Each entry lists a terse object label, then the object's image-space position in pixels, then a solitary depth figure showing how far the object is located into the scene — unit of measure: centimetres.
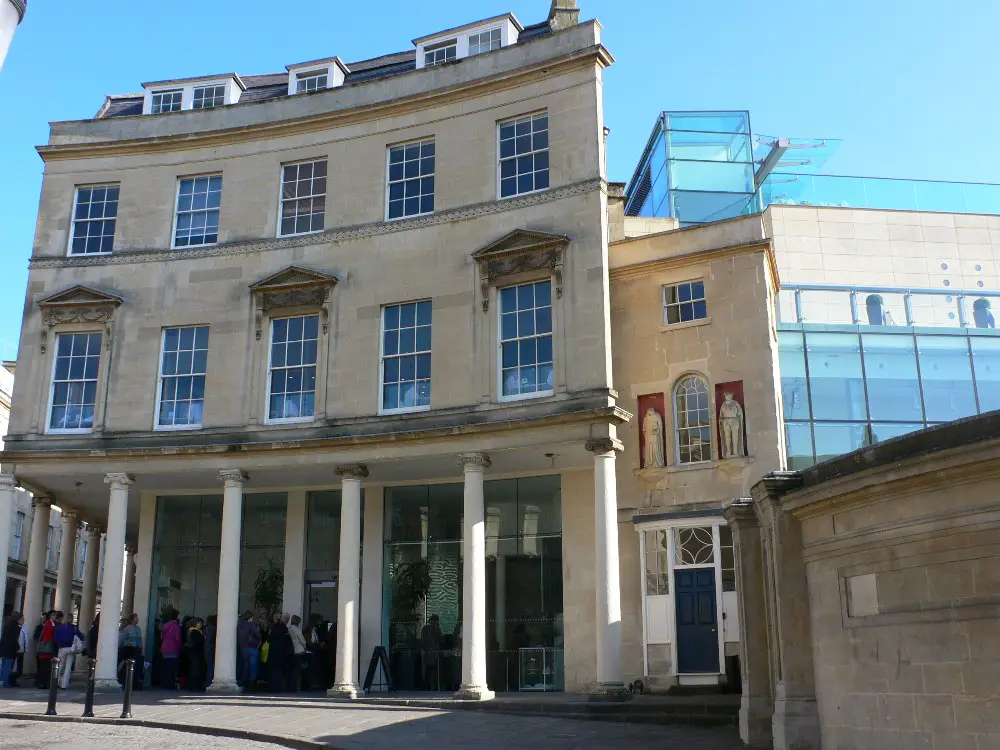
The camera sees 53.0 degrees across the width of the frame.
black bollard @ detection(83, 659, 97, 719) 1656
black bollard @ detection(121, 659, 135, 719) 1639
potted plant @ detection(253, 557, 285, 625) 2414
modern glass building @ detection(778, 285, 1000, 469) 3144
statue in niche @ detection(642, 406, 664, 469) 2134
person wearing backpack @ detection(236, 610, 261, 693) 2200
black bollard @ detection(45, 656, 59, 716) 1689
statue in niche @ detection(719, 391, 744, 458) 2070
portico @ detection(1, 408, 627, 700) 2012
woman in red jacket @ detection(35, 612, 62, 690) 2164
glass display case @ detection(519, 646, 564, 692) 2114
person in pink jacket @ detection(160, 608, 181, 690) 2262
